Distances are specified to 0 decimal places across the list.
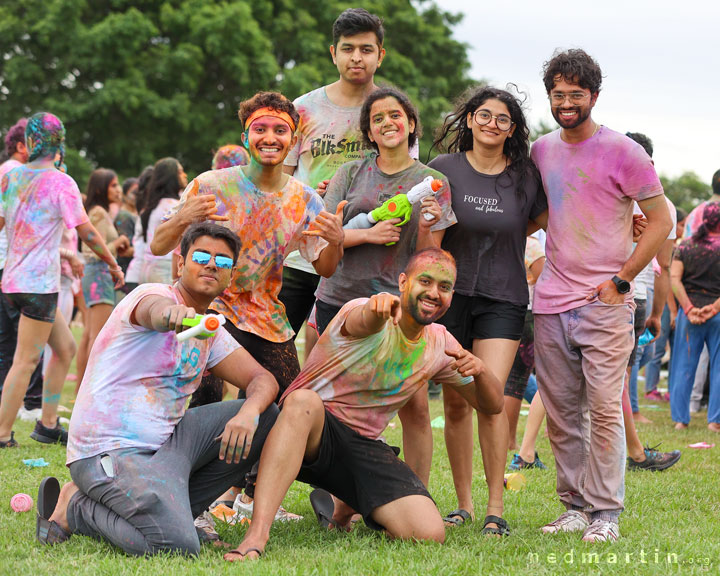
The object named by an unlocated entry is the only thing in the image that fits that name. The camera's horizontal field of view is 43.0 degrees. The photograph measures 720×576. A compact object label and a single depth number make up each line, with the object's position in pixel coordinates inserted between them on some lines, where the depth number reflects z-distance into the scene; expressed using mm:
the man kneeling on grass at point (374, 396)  4395
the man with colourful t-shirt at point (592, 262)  4812
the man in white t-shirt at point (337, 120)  5473
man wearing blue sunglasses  4172
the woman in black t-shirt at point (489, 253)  4988
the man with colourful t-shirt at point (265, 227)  4875
